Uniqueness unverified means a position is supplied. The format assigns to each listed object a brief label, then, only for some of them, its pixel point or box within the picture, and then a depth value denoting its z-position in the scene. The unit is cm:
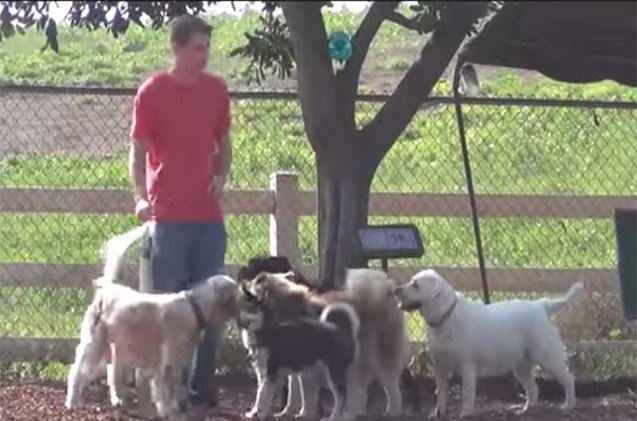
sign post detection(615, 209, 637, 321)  1380
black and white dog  1312
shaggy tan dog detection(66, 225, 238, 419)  1278
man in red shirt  1314
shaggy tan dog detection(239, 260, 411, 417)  1340
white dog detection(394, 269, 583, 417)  1382
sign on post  1426
